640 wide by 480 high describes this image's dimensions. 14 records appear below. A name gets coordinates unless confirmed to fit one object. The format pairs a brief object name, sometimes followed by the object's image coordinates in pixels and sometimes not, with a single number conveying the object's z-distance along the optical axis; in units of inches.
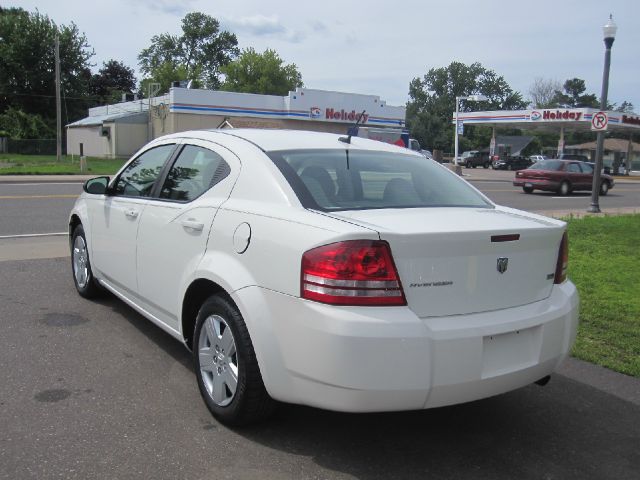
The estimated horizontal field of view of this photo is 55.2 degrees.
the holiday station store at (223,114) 1612.9
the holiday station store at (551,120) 1995.3
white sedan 111.0
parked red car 966.4
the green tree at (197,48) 3929.6
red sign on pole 636.7
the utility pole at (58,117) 1326.3
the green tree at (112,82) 2843.3
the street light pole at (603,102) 610.2
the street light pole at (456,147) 2090.3
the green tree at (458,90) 4872.0
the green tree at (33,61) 2149.4
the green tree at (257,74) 3139.8
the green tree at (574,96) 5167.3
